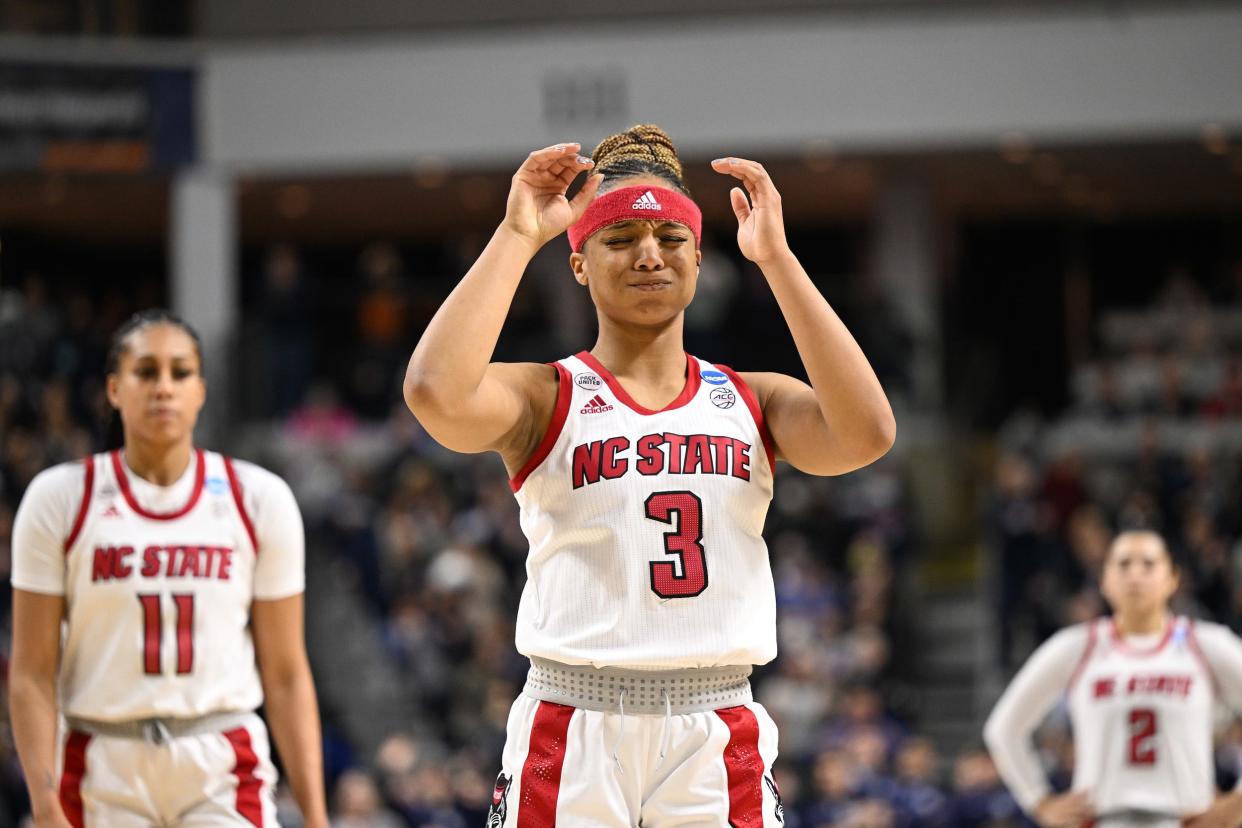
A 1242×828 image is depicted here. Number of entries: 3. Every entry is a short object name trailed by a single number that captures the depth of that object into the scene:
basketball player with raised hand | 8.25
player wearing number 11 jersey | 11.03
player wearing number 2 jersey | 16.52
